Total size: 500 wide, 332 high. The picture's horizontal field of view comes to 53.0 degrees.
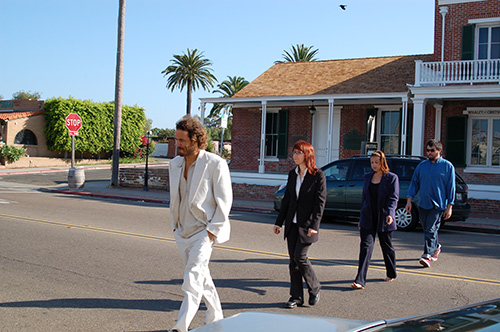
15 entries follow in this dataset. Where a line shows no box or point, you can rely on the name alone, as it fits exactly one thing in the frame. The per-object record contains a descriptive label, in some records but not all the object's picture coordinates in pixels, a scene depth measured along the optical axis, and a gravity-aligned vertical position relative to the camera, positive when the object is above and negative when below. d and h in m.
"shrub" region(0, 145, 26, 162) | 32.69 -0.24
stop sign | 22.27 +1.25
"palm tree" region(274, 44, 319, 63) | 44.41 +9.29
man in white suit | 4.40 -0.42
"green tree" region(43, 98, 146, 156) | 36.81 +2.00
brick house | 17.36 +2.16
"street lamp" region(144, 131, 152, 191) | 22.18 -1.17
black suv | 11.88 -0.67
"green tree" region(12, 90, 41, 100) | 95.52 +10.50
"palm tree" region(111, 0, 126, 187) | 22.23 +3.93
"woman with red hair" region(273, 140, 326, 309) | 5.61 -0.69
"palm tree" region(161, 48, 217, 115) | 44.38 +7.34
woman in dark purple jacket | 6.69 -0.66
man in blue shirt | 7.76 -0.48
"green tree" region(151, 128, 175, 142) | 82.74 +3.72
